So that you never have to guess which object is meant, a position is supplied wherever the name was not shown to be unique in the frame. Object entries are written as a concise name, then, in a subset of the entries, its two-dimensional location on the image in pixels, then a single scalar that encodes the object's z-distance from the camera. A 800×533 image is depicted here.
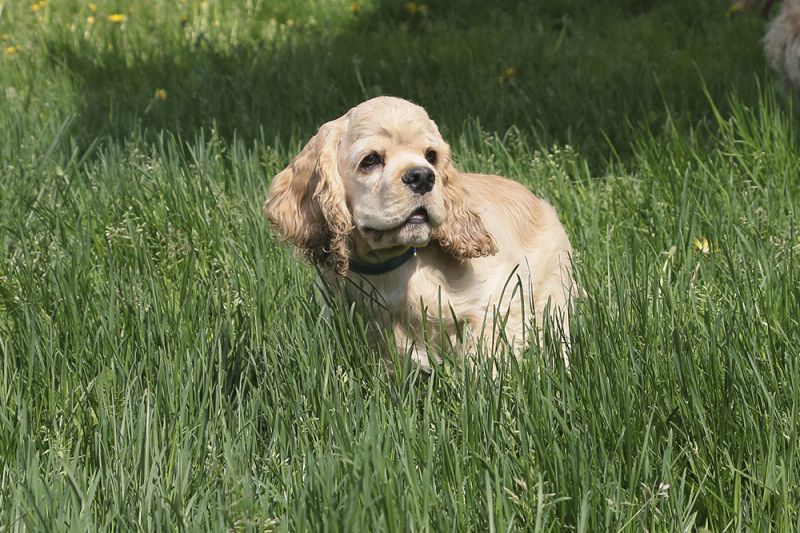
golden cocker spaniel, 6.11
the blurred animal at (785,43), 9.25
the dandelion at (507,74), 11.83
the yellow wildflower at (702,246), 7.31
